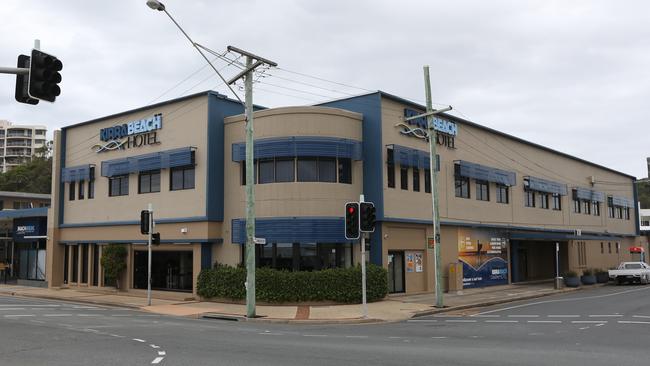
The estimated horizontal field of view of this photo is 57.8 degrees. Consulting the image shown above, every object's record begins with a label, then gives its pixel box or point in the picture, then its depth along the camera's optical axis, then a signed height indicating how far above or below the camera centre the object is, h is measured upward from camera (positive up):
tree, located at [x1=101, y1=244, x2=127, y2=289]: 30.41 -0.59
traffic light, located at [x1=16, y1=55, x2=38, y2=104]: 10.71 +3.01
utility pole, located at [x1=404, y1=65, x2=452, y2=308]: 23.23 +2.48
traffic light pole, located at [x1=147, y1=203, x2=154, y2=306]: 24.97 +1.00
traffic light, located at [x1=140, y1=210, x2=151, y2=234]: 24.95 +1.15
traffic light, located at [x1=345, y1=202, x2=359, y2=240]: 20.20 +0.89
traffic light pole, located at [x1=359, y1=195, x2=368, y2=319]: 20.23 -0.78
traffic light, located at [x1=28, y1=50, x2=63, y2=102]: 10.62 +3.13
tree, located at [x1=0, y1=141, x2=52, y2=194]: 86.12 +10.81
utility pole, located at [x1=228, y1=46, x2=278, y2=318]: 20.71 +2.49
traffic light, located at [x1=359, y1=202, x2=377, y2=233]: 20.25 +1.03
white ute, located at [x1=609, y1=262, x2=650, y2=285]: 39.31 -1.92
